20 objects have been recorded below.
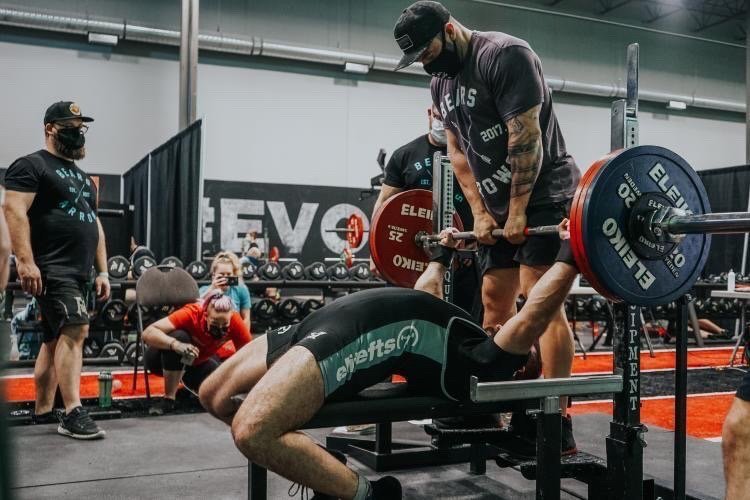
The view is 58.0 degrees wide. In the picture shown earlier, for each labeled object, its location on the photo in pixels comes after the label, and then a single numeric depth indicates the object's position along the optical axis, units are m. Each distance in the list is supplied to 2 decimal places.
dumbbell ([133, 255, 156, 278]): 4.98
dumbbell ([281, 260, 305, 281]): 5.89
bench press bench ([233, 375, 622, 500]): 1.56
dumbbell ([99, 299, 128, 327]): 4.92
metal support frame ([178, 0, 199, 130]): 7.60
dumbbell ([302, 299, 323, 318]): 5.96
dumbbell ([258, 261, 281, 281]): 5.80
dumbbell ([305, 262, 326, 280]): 6.01
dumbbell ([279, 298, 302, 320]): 5.92
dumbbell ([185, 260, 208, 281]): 5.34
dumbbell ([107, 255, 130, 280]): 4.89
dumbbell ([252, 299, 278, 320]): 5.87
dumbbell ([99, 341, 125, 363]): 5.11
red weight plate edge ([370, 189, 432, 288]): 2.72
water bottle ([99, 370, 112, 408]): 3.37
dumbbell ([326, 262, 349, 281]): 6.12
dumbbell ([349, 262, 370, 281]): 6.15
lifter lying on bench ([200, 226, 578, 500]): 1.52
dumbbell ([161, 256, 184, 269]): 4.95
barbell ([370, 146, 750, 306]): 1.62
